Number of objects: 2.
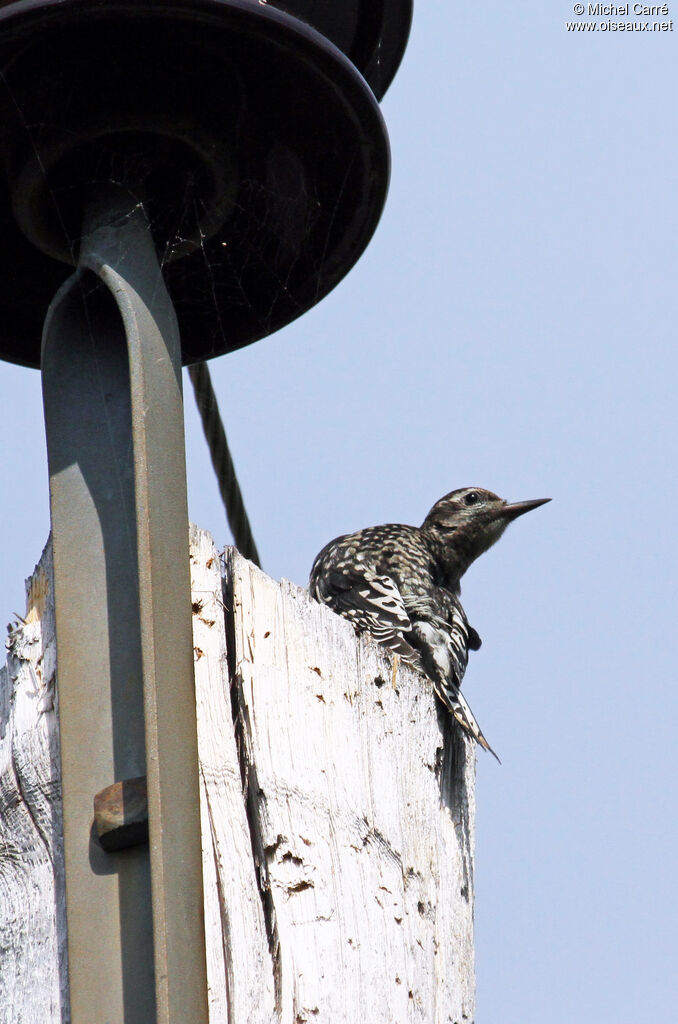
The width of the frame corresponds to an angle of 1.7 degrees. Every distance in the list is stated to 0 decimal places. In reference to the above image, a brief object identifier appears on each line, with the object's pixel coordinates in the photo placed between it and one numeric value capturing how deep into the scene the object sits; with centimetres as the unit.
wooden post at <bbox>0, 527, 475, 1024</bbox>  590
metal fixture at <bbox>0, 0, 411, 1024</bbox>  545
